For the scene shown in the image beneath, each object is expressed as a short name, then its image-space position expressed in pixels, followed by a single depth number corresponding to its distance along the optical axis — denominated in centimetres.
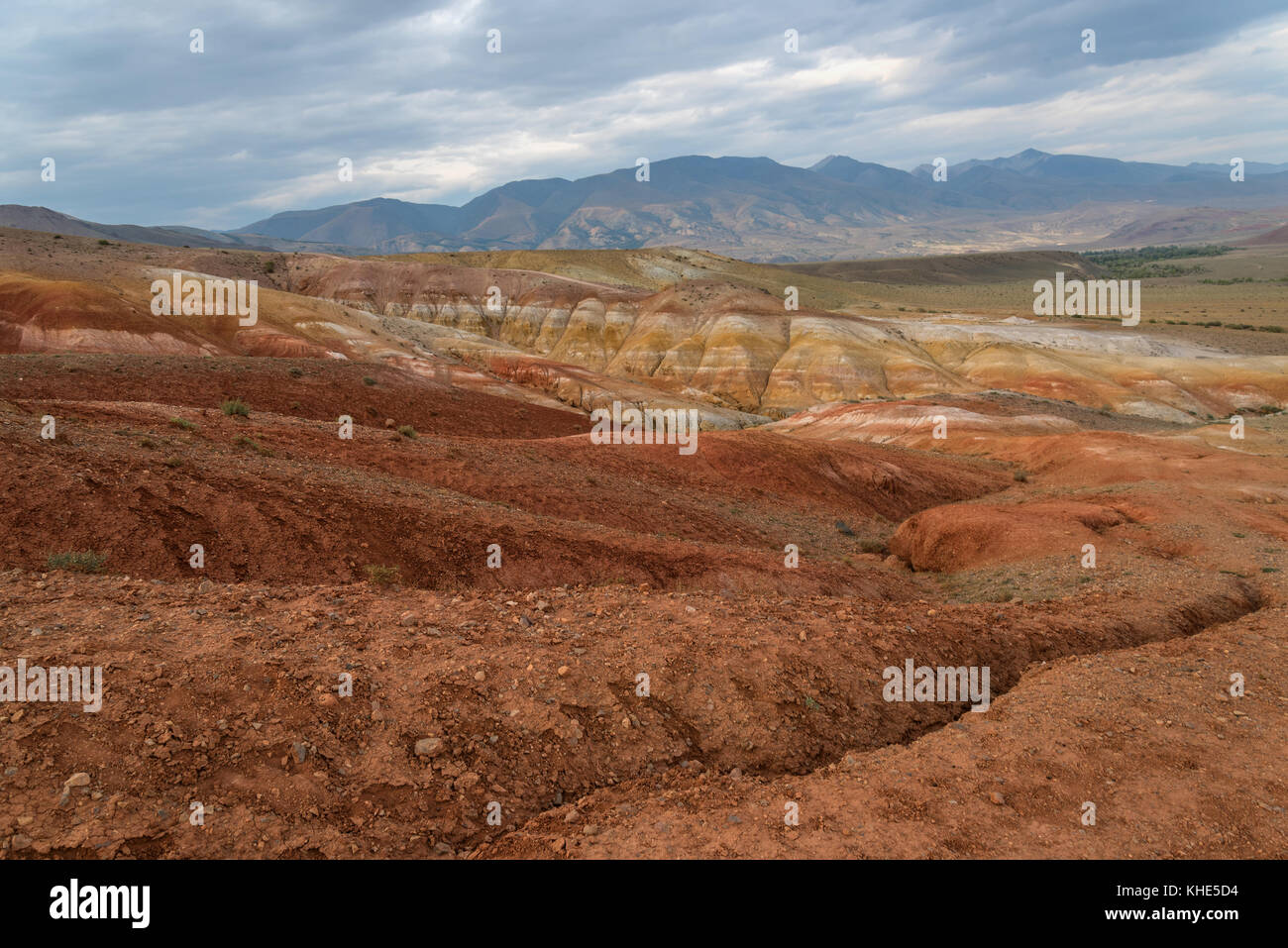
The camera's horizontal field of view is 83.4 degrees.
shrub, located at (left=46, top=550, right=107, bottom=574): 924
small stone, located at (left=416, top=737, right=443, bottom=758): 667
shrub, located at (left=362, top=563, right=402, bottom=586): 1102
